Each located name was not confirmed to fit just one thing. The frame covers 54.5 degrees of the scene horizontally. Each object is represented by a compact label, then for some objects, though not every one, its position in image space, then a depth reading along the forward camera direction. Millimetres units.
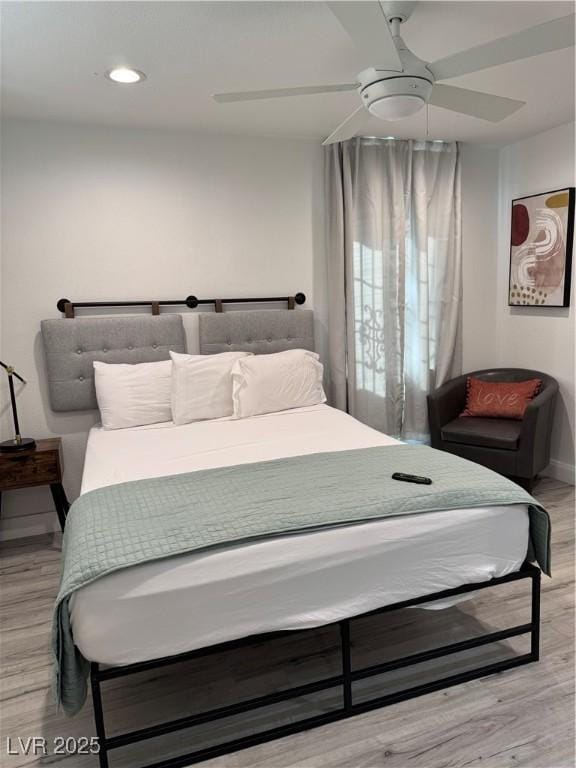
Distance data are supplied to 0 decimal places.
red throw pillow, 4016
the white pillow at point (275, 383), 3426
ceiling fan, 1647
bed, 1691
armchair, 3646
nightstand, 3146
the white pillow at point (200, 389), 3346
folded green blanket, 1713
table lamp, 3213
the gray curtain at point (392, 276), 4035
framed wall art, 3908
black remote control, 2146
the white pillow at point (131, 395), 3338
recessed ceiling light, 2604
